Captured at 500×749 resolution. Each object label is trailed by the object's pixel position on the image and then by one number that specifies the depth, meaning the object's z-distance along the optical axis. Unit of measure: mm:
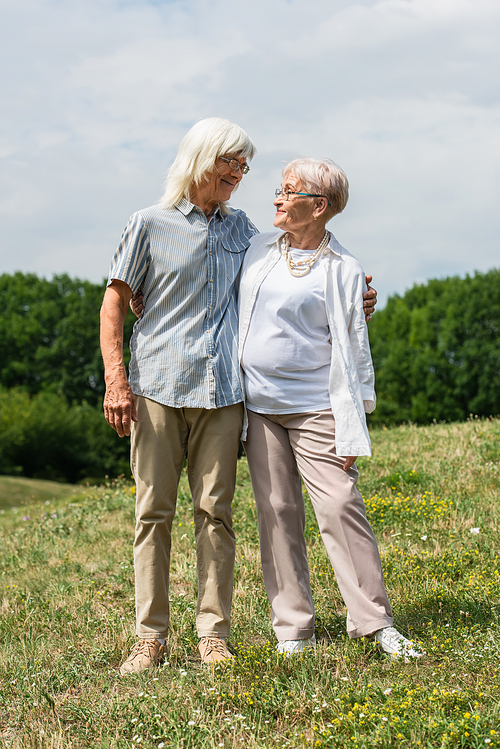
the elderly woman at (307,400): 3248
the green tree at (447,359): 35625
